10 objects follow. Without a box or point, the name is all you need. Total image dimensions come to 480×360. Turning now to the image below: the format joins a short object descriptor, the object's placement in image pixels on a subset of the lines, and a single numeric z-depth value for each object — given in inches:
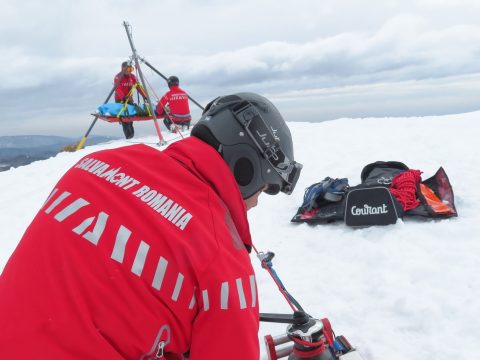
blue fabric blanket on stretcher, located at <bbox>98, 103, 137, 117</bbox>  464.4
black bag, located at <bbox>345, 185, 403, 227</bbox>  178.1
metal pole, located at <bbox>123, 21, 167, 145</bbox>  397.1
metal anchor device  87.2
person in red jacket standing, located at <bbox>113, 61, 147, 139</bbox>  465.4
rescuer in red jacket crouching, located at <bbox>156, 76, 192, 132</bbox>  482.0
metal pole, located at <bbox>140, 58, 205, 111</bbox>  445.5
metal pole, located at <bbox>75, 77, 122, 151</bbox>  462.5
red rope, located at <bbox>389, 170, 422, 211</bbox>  186.1
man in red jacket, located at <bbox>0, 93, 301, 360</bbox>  48.2
